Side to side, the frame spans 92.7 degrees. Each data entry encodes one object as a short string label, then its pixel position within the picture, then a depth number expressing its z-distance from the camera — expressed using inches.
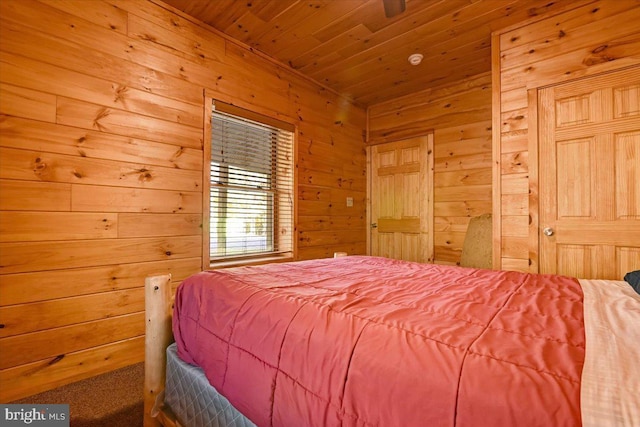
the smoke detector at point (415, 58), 120.0
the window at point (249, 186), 108.3
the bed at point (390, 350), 23.6
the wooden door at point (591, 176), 81.5
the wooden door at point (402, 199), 147.9
